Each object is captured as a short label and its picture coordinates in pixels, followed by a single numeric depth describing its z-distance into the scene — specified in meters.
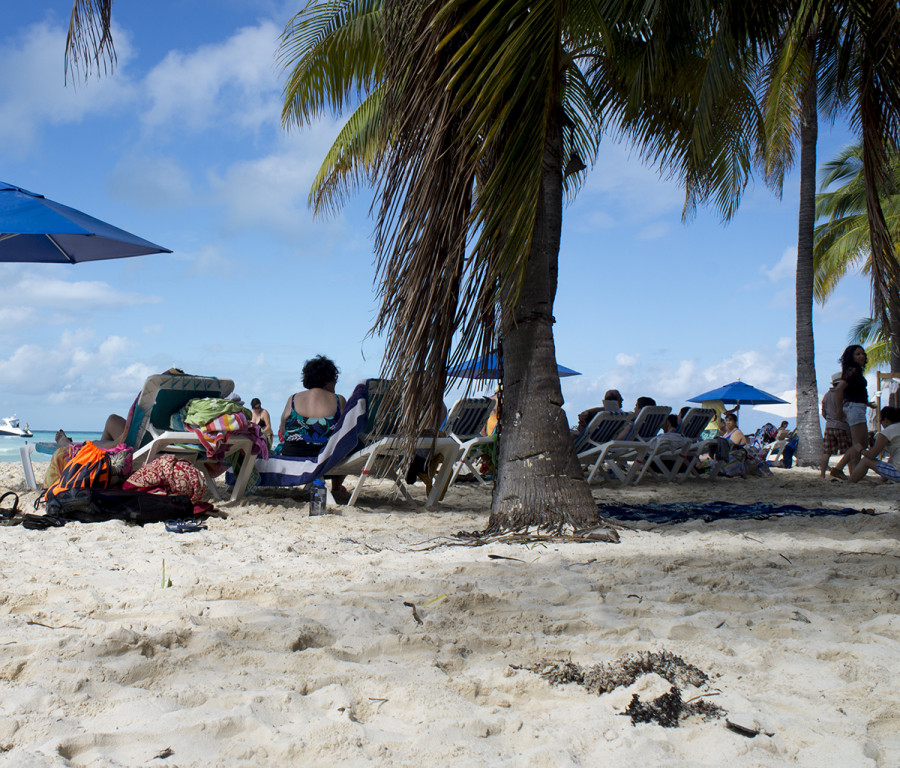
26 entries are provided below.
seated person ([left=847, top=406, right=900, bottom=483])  7.35
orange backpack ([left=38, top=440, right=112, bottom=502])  4.43
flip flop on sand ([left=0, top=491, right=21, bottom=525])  4.24
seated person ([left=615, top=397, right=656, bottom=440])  8.51
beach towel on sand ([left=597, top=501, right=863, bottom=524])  5.06
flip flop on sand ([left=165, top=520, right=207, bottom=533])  4.11
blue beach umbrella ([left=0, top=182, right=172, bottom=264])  5.72
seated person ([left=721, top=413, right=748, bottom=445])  11.23
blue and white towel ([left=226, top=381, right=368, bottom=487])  5.17
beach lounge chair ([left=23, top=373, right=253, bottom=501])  5.12
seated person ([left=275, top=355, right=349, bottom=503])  5.78
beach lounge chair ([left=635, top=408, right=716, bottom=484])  8.19
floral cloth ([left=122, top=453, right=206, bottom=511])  4.79
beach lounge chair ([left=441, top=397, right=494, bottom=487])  7.60
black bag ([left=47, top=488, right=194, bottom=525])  4.33
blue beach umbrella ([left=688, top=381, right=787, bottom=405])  17.19
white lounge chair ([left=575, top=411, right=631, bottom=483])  7.96
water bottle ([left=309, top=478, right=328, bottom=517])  5.01
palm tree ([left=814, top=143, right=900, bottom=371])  22.11
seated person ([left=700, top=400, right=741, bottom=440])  13.71
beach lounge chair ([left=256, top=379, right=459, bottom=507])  5.16
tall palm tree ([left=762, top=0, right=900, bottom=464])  4.86
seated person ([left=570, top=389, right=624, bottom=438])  8.66
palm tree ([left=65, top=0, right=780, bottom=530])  3.75
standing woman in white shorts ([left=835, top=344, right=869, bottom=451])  8.06
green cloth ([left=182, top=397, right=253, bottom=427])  5.24
